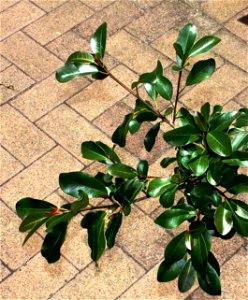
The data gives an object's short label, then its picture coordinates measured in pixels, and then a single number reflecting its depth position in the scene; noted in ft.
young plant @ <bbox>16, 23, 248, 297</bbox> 7.91
